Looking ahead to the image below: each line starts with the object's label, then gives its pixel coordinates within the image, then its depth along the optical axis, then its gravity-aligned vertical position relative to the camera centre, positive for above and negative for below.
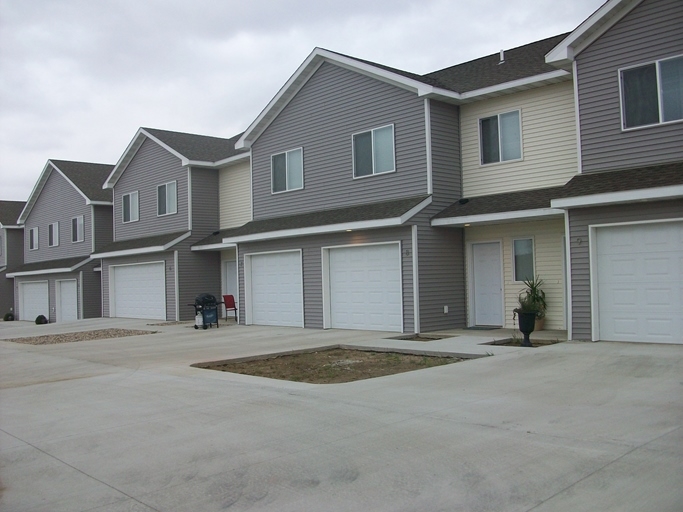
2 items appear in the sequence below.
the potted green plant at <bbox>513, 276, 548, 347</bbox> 14.35 -0.63
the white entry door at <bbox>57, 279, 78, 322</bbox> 31.86 -0.69
